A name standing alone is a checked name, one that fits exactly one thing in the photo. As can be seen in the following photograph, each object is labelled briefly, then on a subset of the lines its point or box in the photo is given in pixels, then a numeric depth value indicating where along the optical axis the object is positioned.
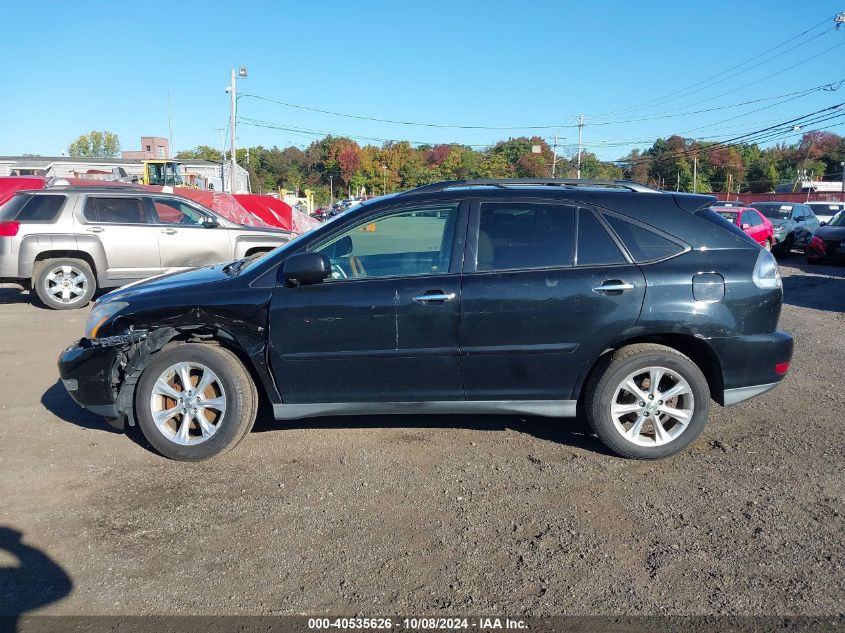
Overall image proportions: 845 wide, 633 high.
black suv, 4.48
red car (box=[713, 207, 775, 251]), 17.64
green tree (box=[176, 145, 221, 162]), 113.06
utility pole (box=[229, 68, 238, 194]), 45.69
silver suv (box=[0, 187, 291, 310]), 10.24
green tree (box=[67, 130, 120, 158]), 139.62
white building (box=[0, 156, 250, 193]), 55.75
